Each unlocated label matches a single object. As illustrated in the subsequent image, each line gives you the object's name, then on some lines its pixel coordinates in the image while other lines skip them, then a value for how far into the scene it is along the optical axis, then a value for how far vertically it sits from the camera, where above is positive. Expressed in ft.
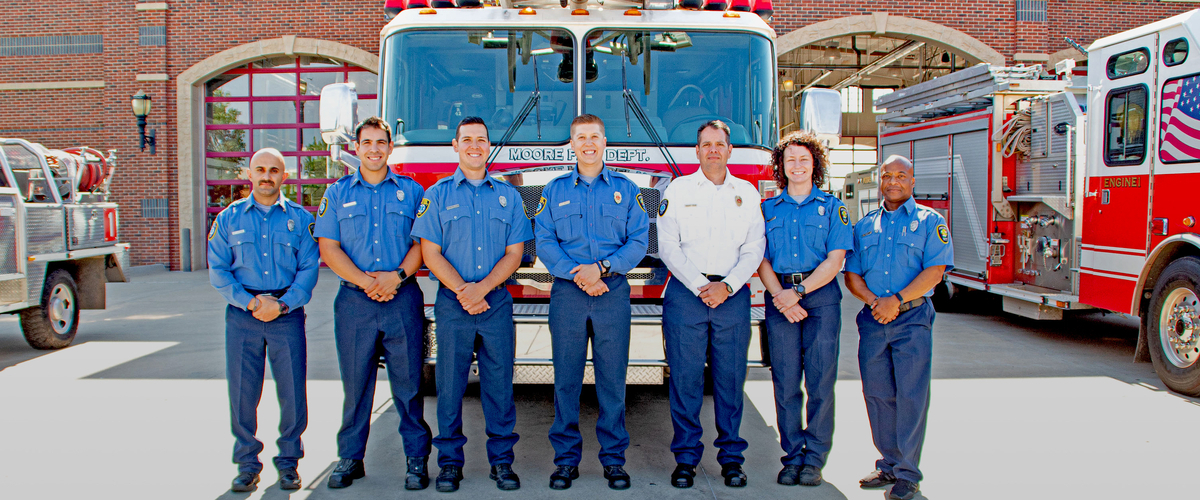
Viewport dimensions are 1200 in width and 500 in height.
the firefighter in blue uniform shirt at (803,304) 11.66 -1.38
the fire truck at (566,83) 14.60 +2.44
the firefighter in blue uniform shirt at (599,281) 11.56 -1.09
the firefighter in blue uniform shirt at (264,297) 11.48 -1.36
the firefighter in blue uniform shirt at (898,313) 11.16 -1.45
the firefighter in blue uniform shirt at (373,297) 11.61 -1.32
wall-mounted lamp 47.60 +5.95
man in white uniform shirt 11.78 -1.30
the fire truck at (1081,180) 18.83 +1.00
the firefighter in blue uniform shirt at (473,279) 11.53 -1.01
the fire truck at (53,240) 22.07 -1.03
